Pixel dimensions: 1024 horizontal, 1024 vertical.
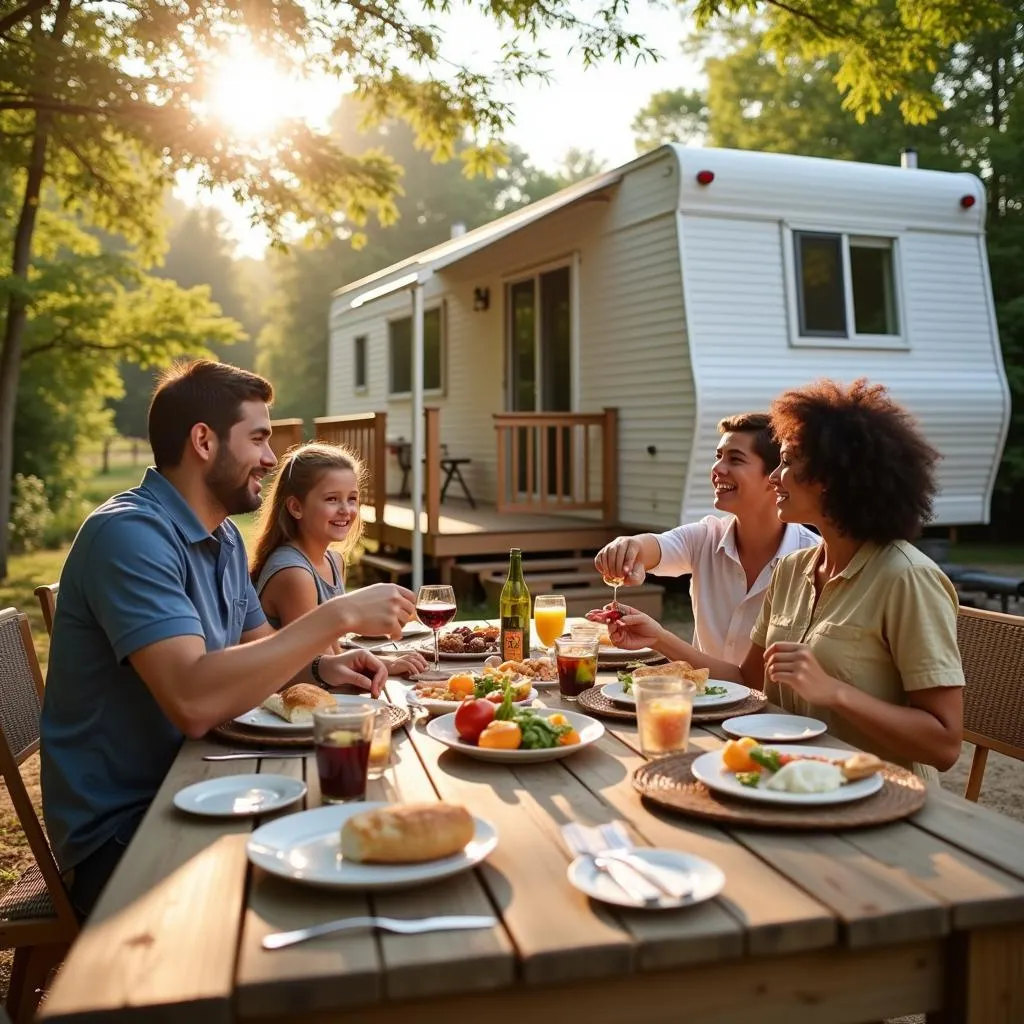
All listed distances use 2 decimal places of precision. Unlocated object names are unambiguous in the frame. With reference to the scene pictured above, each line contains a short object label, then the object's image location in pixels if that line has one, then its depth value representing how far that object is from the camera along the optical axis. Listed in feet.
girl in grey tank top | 11.37
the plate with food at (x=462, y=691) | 7.95
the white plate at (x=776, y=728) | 7.09
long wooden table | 4.01
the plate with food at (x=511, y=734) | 6.63
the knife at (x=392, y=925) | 4.27
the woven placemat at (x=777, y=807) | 5.39
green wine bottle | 9.80
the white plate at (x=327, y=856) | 4.65
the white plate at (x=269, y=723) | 7.29
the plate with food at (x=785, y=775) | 5.67
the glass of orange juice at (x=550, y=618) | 10.13
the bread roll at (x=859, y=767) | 5.93
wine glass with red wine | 9.20
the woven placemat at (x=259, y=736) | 7.07
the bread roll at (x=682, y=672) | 8.12
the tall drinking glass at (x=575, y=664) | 8.52
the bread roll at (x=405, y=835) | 4.83
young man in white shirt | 11.34
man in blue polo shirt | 6.89
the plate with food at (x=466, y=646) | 10.24
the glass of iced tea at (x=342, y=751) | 5.86
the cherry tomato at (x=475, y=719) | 6.88
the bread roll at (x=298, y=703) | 7.47
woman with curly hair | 7.34
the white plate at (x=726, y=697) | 7.91
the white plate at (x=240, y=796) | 5.69
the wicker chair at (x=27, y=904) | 7.23
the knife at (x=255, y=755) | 6.85
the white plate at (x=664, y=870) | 4.45
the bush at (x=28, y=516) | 52.31
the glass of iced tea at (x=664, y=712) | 6.66
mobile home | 29.12
